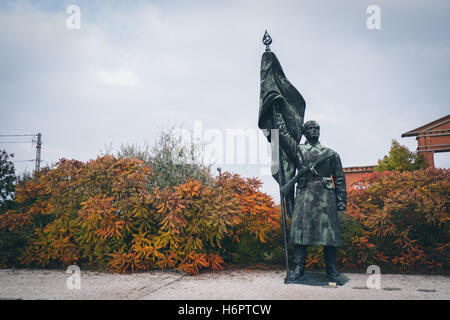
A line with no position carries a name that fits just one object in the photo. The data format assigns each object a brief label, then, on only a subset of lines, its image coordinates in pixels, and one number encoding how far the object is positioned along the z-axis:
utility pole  21.15
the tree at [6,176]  11.70
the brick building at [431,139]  17.50
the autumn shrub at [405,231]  5.18
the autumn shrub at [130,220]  5.12
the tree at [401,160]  16.20
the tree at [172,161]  8.66
